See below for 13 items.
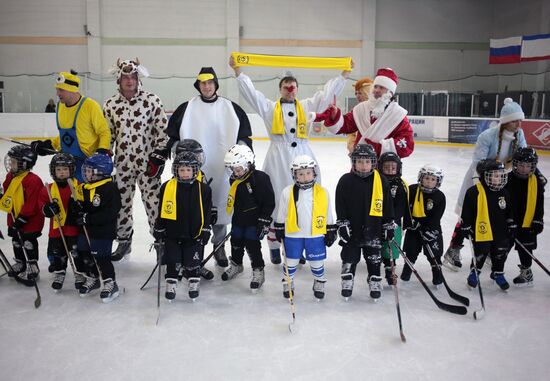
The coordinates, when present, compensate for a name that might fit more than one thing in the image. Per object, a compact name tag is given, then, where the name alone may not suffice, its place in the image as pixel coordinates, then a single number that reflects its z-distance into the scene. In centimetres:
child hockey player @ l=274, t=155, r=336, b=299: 340
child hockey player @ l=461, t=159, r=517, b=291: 360
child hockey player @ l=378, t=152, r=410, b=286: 368
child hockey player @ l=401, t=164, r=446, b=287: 369
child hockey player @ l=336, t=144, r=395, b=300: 343
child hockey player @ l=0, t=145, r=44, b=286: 369
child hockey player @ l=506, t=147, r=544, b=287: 372
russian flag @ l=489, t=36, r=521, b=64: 1602
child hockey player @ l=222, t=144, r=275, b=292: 356
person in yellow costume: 389
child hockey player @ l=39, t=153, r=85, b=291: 356
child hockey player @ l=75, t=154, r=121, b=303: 341
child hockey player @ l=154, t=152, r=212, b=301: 341
